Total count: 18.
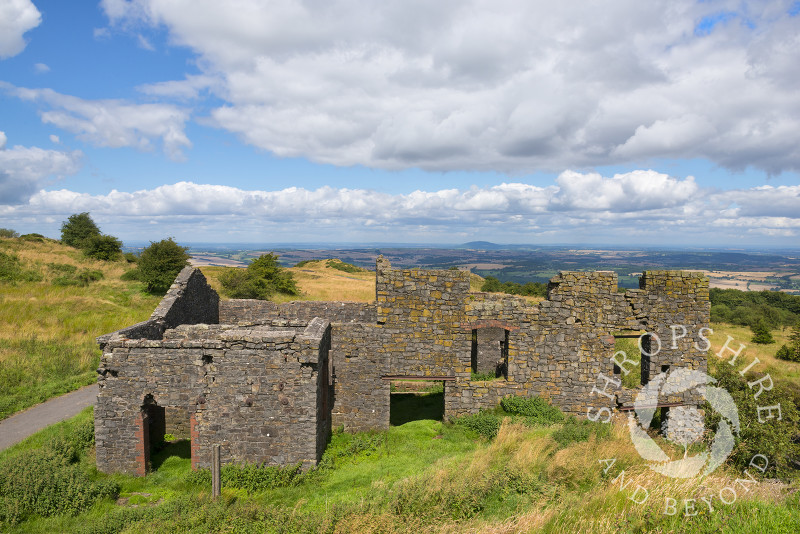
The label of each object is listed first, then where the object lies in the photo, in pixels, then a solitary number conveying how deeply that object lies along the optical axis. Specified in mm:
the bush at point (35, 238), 50369
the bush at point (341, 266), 78444
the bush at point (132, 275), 38894
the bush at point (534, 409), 12969
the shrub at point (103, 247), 46125
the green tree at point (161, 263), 35281
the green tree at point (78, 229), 53656
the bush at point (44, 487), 9117
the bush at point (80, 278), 34625
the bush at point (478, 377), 15384
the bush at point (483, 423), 12492
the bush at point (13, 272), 33938
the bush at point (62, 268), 38094
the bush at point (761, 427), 11766
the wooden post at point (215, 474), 9539
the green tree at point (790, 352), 33650
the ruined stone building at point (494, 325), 13086
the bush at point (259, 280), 37344
